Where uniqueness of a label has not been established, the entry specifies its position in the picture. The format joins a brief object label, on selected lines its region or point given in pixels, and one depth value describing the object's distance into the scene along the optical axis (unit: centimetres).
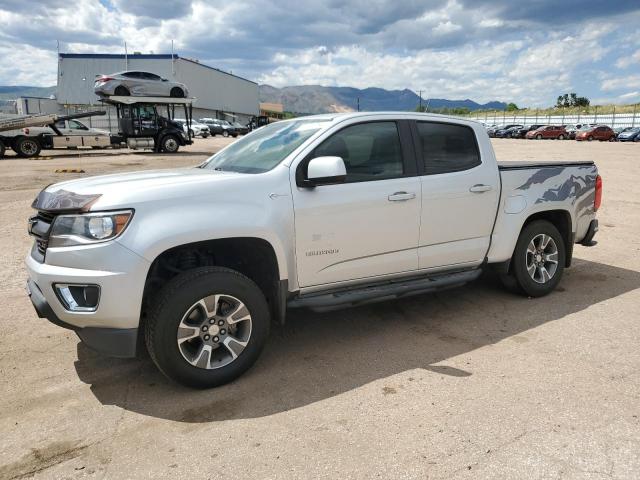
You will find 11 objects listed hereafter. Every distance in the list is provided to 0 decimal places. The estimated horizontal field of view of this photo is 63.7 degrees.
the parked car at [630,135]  4200
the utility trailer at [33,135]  2159
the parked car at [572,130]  4888
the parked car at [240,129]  5225
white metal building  6322
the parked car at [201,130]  4506
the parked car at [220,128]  4925
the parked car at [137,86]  2314
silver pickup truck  311
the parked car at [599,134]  4419
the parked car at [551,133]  4959
